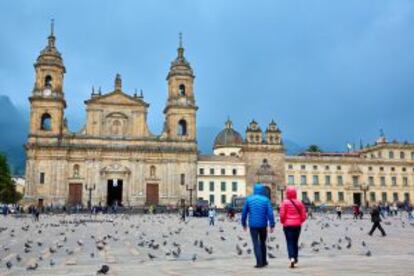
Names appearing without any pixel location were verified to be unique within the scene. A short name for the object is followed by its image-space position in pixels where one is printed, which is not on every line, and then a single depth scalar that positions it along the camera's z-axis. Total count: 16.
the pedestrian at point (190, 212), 48.46
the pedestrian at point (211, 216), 29.56
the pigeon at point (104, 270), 8.07
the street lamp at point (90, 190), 56.12
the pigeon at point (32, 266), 9.27
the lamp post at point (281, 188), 72.46
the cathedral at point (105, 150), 60.97
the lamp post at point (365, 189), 73.44
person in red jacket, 9.47
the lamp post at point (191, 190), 62.73
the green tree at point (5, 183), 76.56
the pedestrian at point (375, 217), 19.37
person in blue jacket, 9.42
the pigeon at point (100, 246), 13.60
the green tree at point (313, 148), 100.06
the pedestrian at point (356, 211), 39.31
